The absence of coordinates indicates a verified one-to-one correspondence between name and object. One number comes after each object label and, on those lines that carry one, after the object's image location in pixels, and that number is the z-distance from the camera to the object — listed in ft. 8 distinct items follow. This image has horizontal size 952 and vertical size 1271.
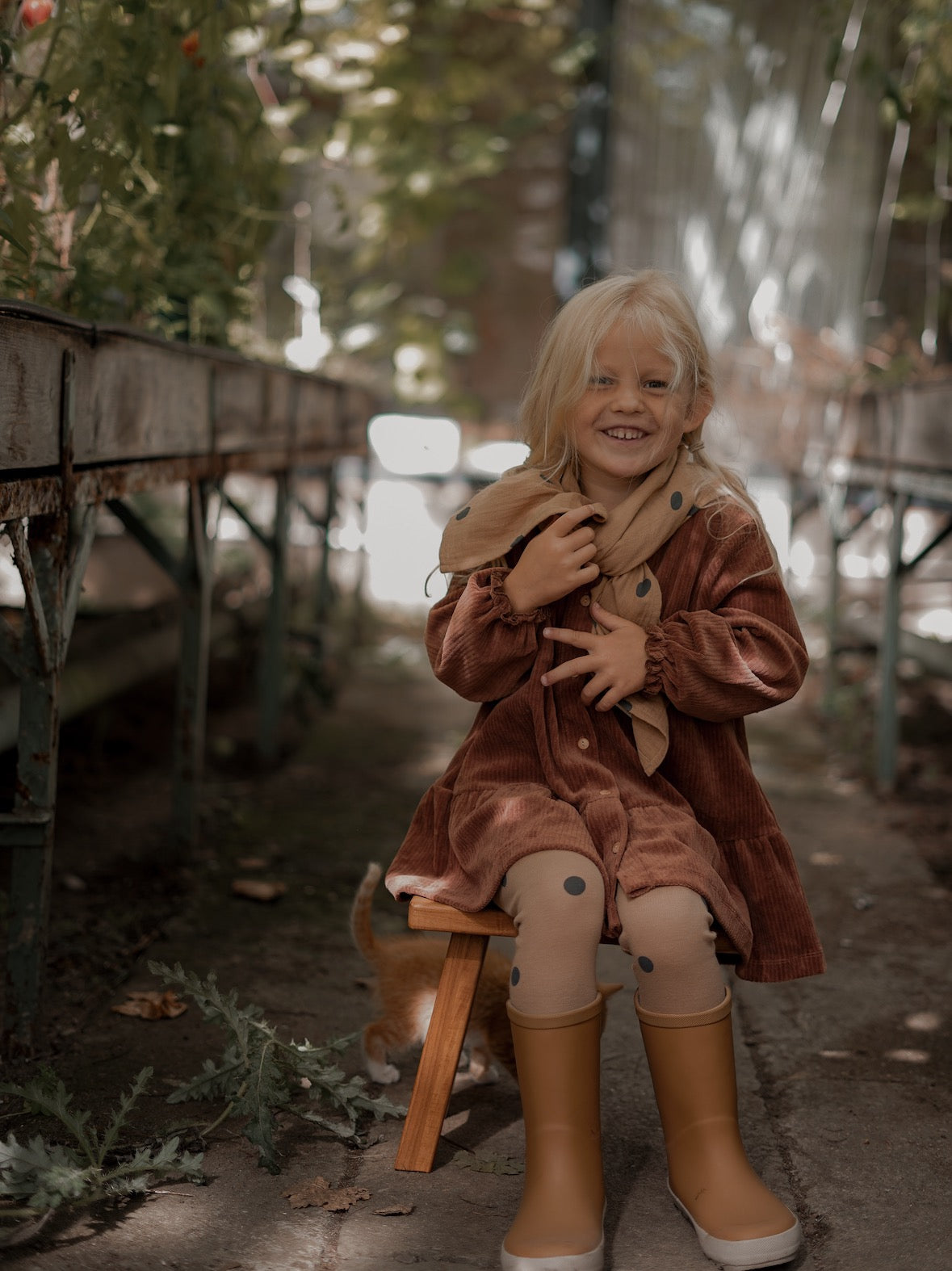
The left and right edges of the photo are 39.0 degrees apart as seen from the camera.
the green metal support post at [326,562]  19.69
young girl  6.46
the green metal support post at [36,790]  7.69
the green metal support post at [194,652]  11.71
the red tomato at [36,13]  8.80
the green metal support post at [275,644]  15.44
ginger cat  7.82
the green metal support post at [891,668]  15.19
